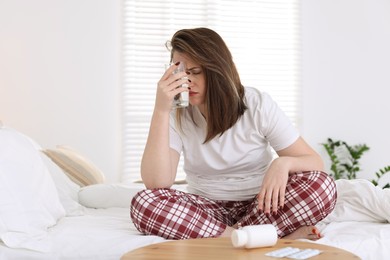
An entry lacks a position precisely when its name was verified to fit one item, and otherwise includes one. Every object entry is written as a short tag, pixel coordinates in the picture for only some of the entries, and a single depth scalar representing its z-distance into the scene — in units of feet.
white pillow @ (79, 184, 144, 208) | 10.53
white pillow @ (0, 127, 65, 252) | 8.03
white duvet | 8.11
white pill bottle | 6.95
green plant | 17.50
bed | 7.96
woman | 8.22
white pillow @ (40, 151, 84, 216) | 9.80
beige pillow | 11.40
